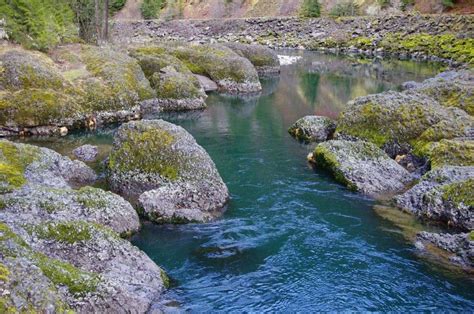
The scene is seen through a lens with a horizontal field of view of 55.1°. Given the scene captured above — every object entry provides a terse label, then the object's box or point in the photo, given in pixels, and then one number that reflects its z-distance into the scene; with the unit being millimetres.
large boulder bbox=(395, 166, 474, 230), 13320
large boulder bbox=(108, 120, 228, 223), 13805
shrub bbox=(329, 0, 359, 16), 83000
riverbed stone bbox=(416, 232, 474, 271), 11516
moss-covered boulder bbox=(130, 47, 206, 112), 28750
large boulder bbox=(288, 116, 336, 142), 22750
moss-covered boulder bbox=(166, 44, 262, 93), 36219
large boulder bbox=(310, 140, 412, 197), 16375
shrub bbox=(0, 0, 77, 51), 27719
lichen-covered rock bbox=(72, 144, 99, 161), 18531
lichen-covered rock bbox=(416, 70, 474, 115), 22688
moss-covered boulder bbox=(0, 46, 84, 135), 21828
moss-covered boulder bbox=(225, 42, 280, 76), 45309
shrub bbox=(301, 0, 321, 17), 84188
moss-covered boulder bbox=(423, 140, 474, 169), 16234
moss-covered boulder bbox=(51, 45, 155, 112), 25094
